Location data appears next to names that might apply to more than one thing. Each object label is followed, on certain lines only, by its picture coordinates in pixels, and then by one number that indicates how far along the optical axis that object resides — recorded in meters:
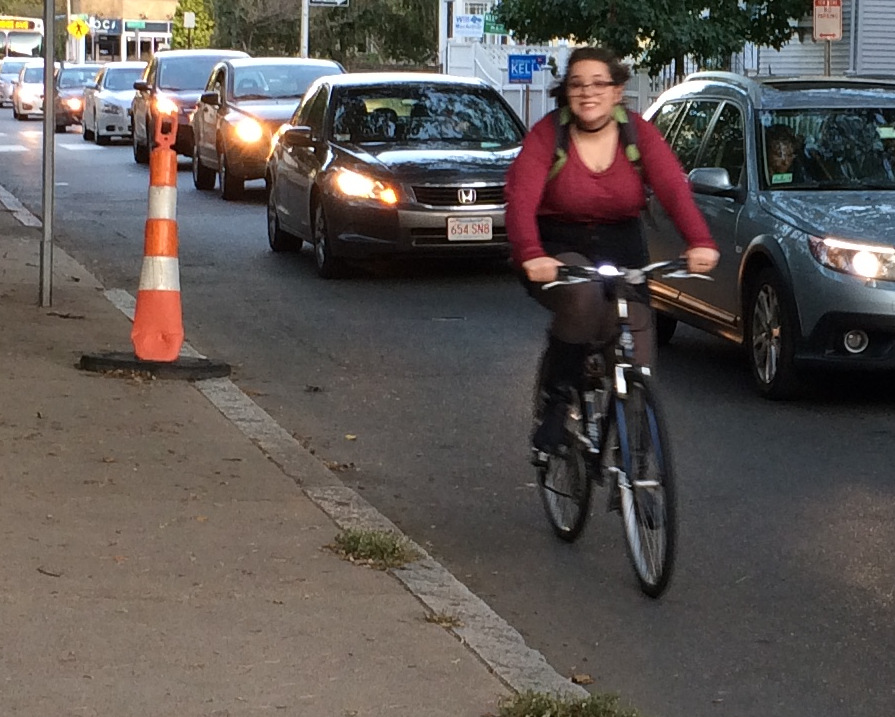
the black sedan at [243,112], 23.98
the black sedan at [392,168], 15.39
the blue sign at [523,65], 32.78
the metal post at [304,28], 48.19
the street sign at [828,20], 24.38
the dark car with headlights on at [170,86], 30.44
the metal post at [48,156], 12.63
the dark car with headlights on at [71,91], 45.66
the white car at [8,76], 63.59
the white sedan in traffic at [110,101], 37.97
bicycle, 6.43
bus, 84.44
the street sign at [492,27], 33.56
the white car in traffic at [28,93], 50.81
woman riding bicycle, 6.58
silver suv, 9.86
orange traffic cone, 10.43
